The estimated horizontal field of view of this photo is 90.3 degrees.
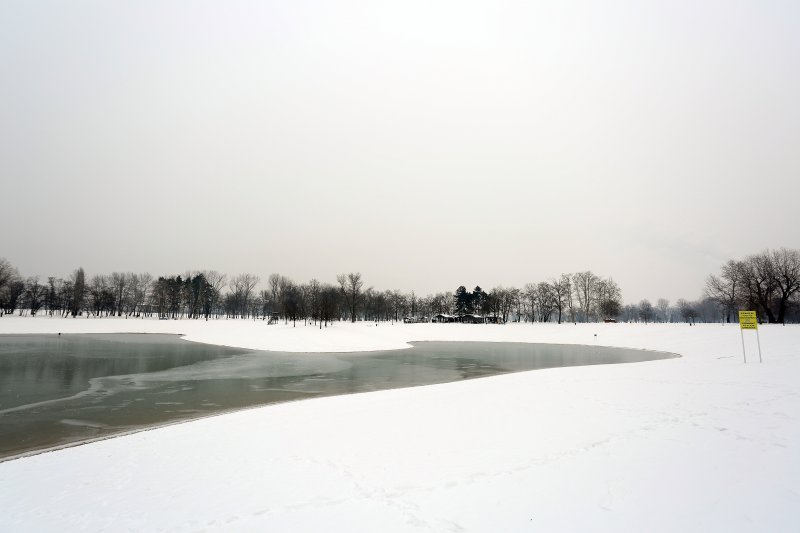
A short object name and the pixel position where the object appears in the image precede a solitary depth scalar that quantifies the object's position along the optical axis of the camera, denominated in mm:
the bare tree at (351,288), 93875
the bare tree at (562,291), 98688
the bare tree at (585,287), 97938
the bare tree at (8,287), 82188
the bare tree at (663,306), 175625
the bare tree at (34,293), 92312
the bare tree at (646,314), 115862
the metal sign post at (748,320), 21089
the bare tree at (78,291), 93125
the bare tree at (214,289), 112025
